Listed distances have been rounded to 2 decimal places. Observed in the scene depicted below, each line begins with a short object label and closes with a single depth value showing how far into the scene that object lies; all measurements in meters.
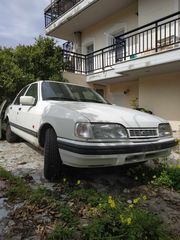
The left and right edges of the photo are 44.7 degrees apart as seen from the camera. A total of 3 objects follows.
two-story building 8.32
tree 7.70
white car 2.65
